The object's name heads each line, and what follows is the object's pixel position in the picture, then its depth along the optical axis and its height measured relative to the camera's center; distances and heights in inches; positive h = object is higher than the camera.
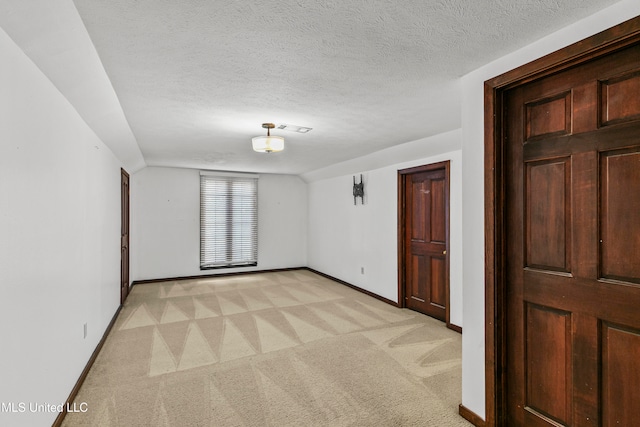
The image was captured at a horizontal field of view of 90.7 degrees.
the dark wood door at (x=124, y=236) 188.4 -12.9
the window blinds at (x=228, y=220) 265.1 -3.4
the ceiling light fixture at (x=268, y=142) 128.9 +30.2
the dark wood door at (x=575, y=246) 57.1 -6.1
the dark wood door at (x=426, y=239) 161.0 -12.5
